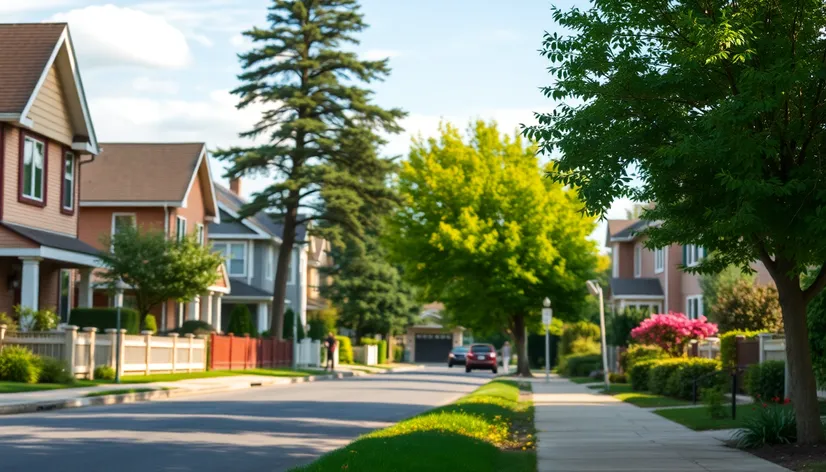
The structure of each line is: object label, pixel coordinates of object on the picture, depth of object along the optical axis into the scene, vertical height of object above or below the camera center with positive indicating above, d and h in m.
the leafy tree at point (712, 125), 13.18 +2.49
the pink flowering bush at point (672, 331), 35.88 -0.17
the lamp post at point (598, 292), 33.16 +0.99
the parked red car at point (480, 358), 64.50 -1.97
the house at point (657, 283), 52.53 +2.10
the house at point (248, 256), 66.69 +3.79
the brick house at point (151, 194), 49.22 +5.41
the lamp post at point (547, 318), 43.97 +0.22
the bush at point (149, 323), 41.59 -0.16
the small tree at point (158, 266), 40.16 +1.85
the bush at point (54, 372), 28.62 -1.36
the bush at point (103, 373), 32.34 -1.54
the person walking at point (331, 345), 55.94 -1.20
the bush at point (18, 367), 27.91 -1.22
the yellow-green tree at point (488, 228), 51.28 +4.26
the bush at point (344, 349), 72.81 -1.77
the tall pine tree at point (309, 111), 51.50 +9.59
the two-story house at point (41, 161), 31.83 +4.64
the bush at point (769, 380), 24.23 -1.13
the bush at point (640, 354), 36.53 -0.92
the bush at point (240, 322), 51.28 -0.10
